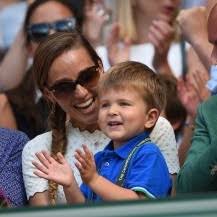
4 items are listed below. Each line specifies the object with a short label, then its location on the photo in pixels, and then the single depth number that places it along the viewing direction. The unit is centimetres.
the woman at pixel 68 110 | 896
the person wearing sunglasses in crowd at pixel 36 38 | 1102
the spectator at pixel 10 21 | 1424
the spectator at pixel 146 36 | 1214
